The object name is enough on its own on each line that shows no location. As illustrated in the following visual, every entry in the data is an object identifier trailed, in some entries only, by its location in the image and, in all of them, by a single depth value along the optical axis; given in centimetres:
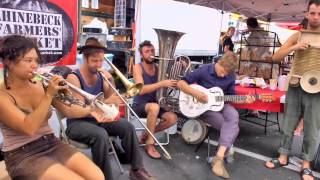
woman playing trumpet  193
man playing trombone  257
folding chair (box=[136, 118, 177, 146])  393
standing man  312
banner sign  271
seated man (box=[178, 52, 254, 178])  336
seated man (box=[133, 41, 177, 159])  355
